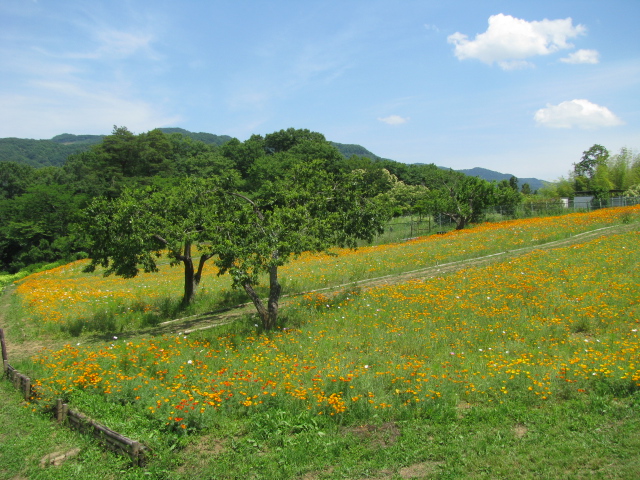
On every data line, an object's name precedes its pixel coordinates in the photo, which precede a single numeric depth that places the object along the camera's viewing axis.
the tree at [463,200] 40.28
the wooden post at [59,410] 8.56
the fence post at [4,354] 12.07
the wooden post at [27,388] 9.86
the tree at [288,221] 12.77
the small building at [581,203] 43.80
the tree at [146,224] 15.15
